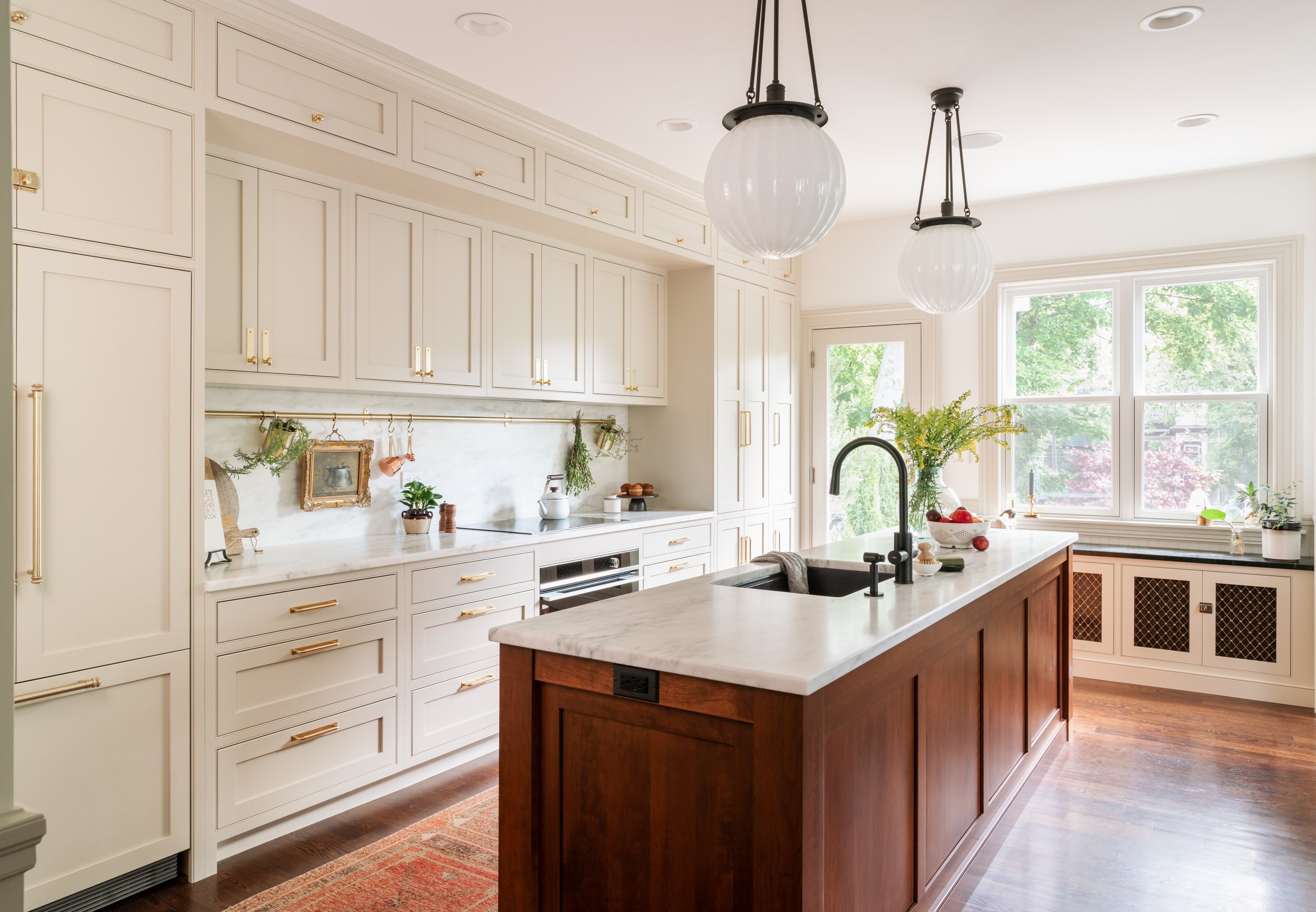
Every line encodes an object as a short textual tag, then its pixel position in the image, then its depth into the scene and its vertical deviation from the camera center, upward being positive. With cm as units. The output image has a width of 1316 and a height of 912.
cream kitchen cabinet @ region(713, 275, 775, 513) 498 +38
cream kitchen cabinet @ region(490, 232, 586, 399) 388 +68
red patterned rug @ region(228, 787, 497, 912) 237 -127
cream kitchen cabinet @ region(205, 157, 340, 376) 281 +65
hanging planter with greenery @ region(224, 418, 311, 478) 314 +3
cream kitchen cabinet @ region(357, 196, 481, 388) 329 +66
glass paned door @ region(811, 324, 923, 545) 555 +37
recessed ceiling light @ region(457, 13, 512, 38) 286 +150
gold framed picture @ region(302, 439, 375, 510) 337 -7
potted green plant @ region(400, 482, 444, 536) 362 -22
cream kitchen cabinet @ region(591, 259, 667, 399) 453 +71
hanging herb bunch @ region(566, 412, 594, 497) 464 -6
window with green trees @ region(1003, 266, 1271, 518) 464 +41
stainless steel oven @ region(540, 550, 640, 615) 368 -58
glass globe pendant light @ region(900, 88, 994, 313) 307 +72
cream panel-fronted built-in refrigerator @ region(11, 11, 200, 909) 213 +4
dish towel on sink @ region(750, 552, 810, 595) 270 -36
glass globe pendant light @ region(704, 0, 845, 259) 203 +70
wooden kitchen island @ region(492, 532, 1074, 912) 151 -60
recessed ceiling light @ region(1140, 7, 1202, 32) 281 +150
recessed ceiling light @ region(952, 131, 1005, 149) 401 +155
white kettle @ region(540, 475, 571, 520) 423 -24
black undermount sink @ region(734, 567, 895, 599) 273 -41
